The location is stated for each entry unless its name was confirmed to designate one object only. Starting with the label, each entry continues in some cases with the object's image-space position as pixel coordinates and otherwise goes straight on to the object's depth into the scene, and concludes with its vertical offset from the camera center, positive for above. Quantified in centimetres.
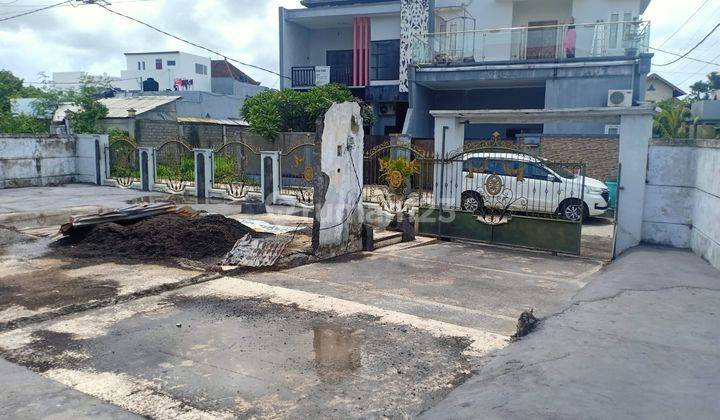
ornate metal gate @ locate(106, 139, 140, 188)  1992 -59
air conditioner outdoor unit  1755 +177
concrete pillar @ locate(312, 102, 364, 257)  909 -54
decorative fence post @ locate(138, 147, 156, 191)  1902 -78
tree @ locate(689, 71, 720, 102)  3244 +426
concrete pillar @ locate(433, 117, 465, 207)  1177 -7
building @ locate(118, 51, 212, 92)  5439 +803
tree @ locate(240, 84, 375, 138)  2069 +145
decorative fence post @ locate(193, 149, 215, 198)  1738 -75
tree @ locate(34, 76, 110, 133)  2347 +181
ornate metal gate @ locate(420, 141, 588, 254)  1041 -110
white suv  1157 -84
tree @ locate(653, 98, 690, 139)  2308 +137
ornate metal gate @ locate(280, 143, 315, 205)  1481 -90
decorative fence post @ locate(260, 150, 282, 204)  1541 -82
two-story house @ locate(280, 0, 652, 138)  1839 +368
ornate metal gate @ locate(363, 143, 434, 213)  1276 -94
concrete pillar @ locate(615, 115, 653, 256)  955 -40
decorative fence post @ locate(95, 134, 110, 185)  2034 -43
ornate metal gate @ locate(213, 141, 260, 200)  1705 -87
